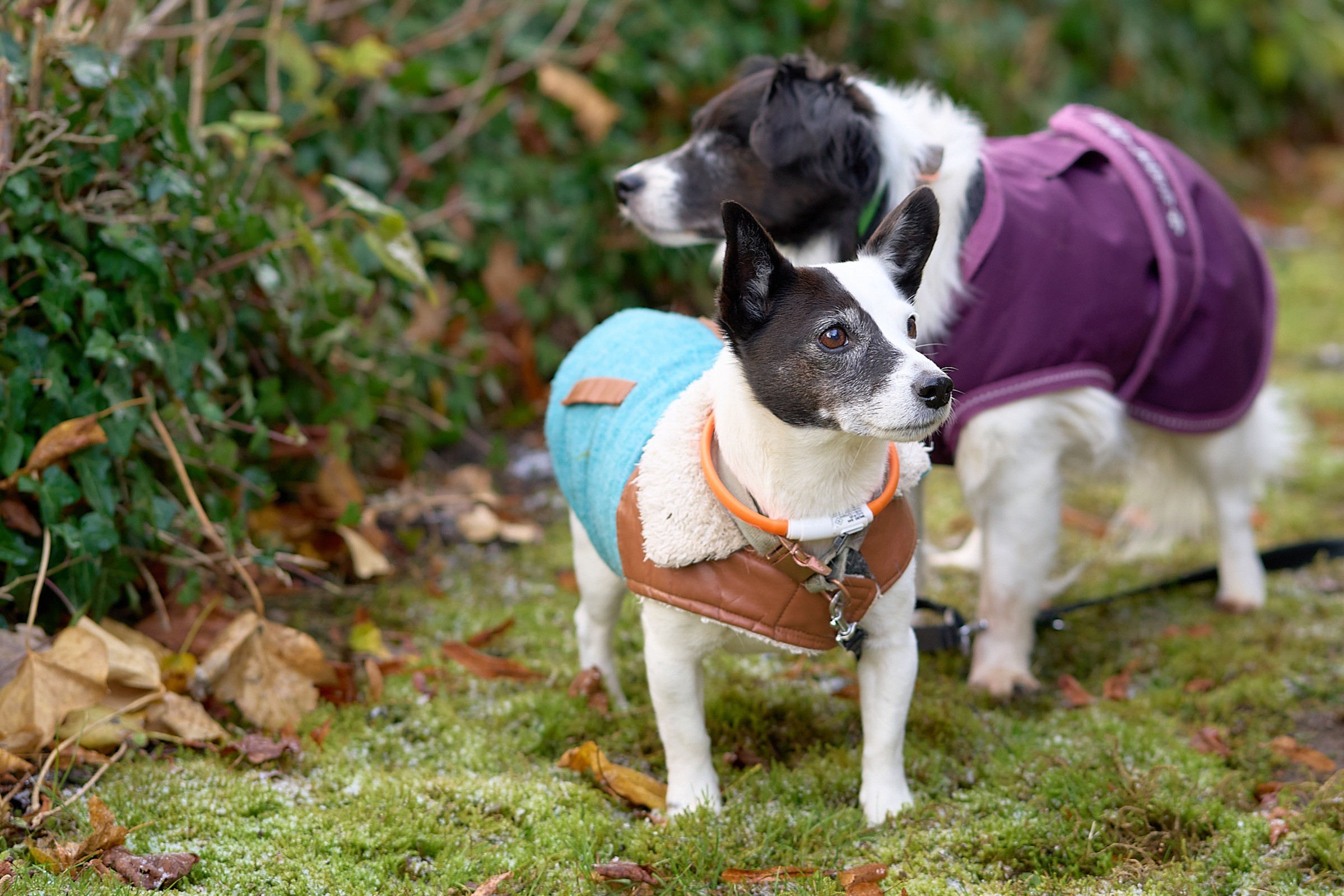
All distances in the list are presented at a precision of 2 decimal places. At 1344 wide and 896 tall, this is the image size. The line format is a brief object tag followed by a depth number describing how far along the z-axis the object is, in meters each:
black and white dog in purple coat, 2.88
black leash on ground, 3.15
